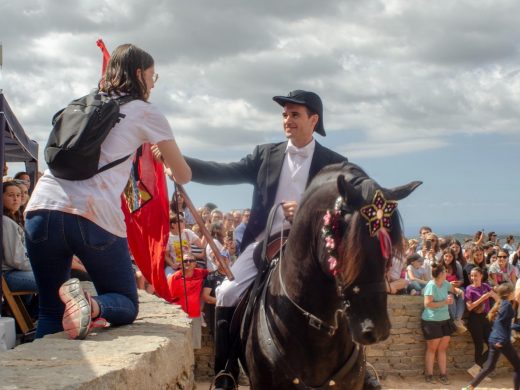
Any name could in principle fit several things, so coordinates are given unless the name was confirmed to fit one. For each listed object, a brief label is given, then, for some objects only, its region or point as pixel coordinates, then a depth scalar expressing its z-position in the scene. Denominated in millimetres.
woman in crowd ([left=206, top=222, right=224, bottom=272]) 11235
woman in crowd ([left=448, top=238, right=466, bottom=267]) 14688
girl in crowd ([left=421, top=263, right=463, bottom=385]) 13602
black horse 4059
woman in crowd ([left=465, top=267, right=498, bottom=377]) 14086
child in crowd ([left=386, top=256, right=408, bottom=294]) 13191
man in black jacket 5637
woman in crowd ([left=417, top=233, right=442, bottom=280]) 14547
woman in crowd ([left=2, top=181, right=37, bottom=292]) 6008
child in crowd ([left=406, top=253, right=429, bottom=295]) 14334
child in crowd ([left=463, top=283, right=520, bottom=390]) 12641
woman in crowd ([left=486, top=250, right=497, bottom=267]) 16688
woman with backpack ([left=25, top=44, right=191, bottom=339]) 3635
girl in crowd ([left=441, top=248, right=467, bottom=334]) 14102
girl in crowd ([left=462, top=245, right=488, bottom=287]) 14570
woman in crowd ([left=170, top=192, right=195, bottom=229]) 11355
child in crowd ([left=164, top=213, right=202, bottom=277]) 9891
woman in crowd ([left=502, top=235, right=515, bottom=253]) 18858
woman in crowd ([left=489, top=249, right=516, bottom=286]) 14945
